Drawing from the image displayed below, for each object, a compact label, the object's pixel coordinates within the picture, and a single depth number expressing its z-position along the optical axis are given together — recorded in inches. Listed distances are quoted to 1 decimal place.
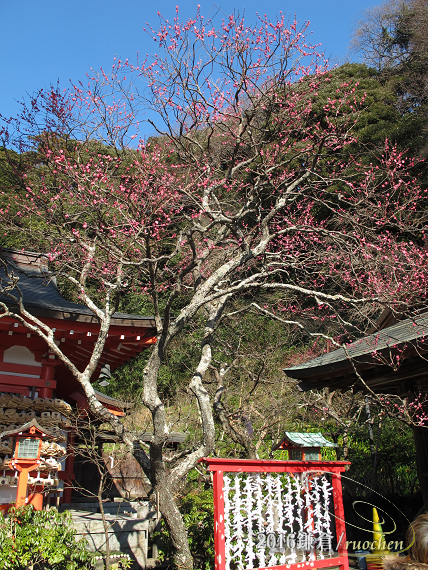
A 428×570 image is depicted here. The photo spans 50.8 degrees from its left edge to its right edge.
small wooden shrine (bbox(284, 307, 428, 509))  201.3
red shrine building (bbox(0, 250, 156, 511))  218.1
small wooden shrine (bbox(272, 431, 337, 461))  293.0
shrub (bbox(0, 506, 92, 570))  177.0
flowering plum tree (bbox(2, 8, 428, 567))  211.9
